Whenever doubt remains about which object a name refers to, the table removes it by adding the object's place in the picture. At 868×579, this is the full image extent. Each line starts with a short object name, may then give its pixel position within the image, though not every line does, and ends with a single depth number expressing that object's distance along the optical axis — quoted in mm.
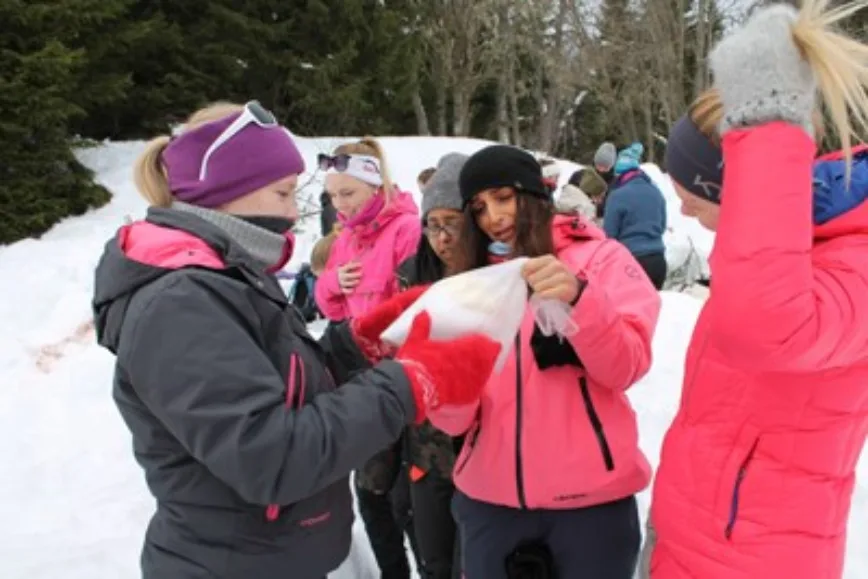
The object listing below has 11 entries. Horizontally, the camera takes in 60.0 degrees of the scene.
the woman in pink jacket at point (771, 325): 1245
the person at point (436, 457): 2814
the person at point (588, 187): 7082
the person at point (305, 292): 7410
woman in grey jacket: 1471
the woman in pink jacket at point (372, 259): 3330
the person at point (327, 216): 8586
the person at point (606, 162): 10492
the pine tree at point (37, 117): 10664
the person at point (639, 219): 6461
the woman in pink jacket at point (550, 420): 2074
